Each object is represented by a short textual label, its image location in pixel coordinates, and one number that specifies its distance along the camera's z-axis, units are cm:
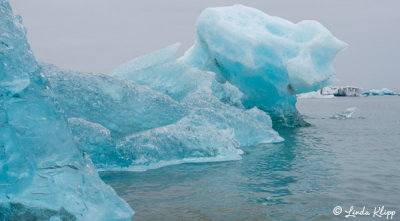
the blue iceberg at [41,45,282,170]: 625
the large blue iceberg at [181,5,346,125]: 1149
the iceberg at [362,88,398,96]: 6016
